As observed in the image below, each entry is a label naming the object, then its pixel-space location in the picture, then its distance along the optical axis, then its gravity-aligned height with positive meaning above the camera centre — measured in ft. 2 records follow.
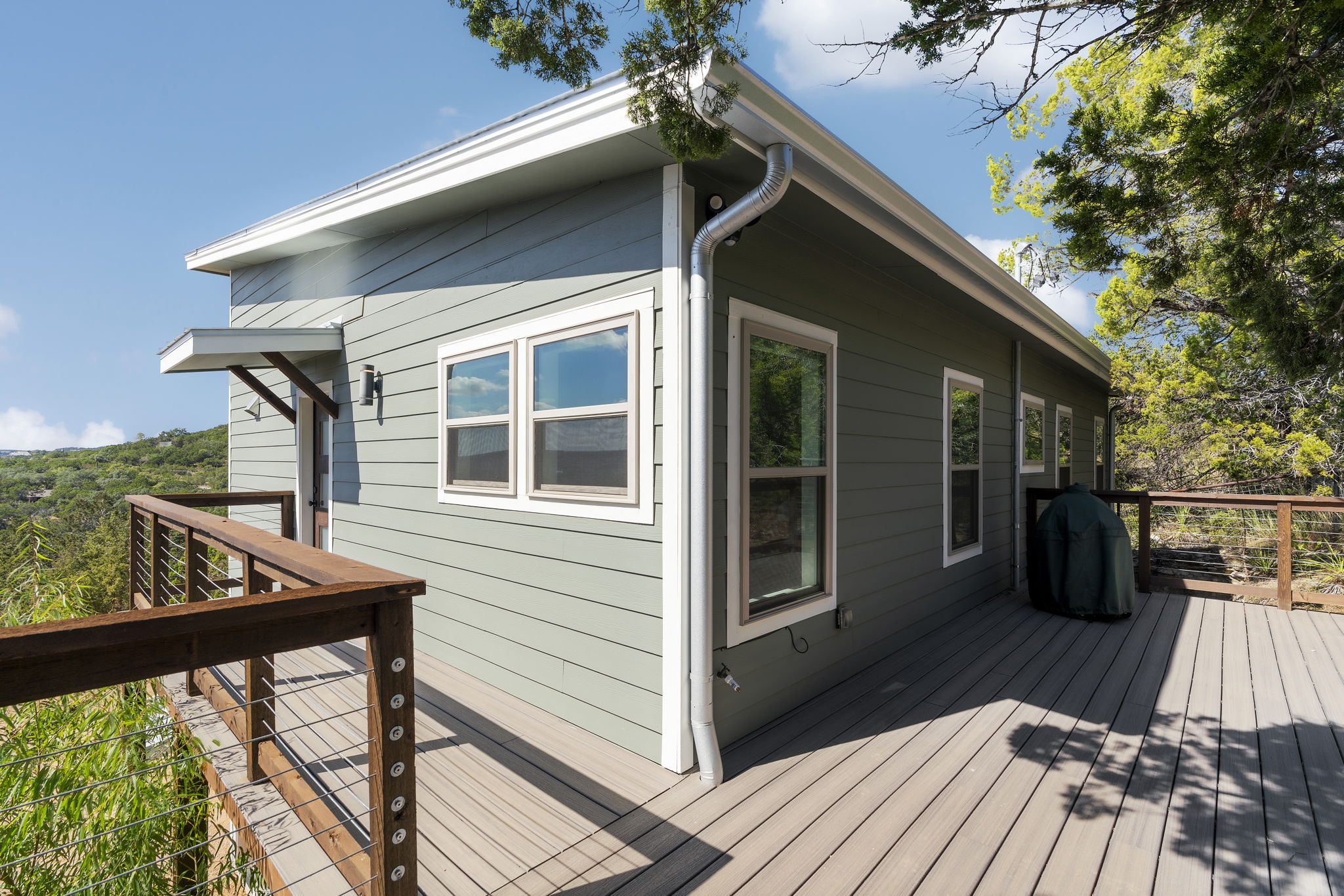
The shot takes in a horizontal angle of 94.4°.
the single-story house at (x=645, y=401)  8.27 +0.89
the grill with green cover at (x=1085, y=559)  15.83 -2.84
